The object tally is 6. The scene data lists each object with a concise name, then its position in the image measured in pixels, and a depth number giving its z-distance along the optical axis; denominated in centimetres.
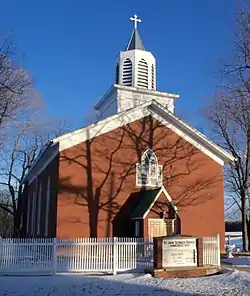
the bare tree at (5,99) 2062
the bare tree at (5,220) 7649
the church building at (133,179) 2319
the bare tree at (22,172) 4401
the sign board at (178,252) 1639
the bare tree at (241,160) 3061
